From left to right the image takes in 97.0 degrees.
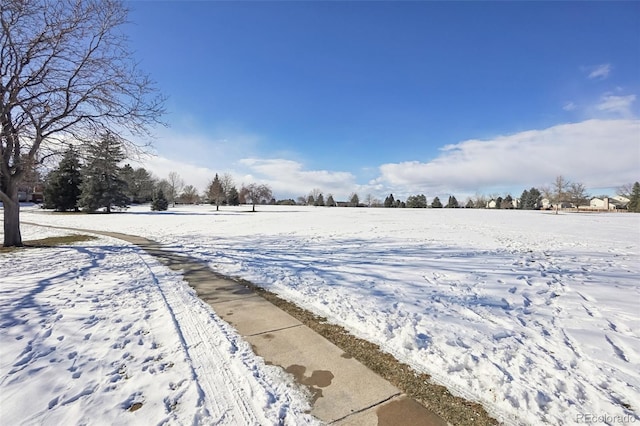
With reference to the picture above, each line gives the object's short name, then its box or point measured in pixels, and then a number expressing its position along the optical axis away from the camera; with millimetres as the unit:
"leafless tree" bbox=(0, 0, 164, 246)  9070
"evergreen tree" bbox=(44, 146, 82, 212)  37066
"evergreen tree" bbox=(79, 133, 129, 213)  35438
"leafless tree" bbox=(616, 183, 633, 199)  80700
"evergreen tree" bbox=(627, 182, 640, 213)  59712
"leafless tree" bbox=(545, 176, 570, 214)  55156
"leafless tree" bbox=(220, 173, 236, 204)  74444
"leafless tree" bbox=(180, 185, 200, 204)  93750
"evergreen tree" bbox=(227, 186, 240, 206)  81188
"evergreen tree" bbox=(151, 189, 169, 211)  48250
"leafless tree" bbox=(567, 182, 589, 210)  58200
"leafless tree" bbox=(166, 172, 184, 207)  87562
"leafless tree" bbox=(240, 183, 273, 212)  69525
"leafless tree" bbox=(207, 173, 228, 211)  63459
